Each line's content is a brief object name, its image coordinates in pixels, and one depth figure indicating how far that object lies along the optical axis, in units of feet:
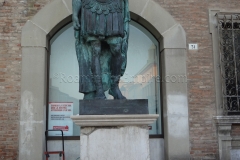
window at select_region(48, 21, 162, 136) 23.54
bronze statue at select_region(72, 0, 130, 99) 13.80
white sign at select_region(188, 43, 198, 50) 23.52
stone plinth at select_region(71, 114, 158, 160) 12.68
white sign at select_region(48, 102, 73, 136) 23.16
